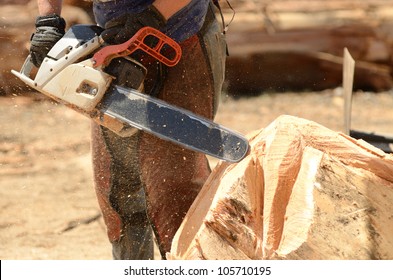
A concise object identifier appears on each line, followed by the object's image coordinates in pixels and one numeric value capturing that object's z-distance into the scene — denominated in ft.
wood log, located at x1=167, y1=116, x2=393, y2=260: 14.46
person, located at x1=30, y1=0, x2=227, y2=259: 17.97
